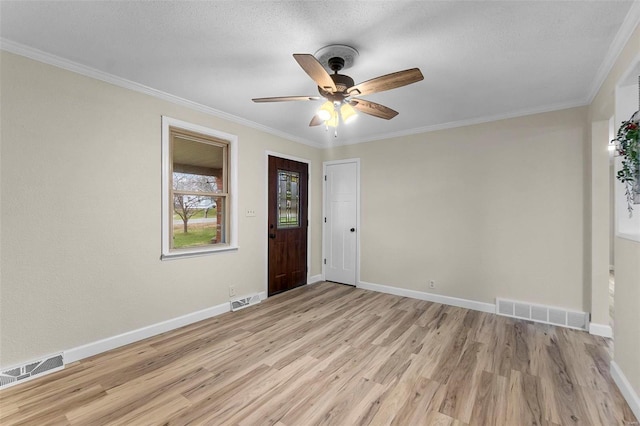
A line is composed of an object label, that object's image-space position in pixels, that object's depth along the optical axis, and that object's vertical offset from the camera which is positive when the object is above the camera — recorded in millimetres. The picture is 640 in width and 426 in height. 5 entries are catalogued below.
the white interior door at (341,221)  4895 -133
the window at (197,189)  3111 +296
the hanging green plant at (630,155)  1834 +401
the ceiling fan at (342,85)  1861 +944
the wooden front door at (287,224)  4355 -166
